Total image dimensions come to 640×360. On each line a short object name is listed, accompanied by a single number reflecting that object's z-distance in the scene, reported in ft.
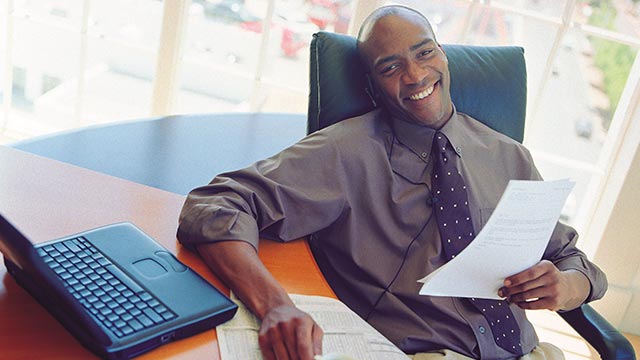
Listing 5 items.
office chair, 4.94
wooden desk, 3.05
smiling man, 4.06
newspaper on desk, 3.28
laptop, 2.95
